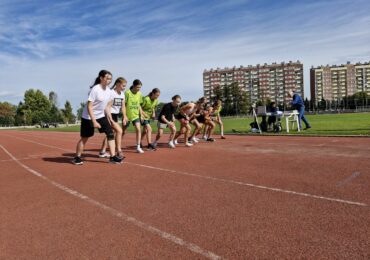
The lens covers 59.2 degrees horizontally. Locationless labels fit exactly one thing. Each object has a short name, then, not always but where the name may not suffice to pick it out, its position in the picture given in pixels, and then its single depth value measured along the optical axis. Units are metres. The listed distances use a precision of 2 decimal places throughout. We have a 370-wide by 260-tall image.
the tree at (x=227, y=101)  110.94
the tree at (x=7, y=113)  113.75
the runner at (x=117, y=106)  7.91
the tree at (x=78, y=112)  138.57
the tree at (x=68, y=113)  112.88
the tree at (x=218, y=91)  112.75
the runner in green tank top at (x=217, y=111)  13.26
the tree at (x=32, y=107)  101.69
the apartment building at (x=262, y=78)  155.38
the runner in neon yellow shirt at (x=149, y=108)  9.82
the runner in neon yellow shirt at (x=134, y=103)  9.19
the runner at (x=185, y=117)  10.88
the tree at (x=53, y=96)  130.40
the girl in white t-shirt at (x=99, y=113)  7.25
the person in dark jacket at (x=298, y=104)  14.70
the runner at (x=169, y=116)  10.57
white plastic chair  14.68
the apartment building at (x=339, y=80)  154.12
